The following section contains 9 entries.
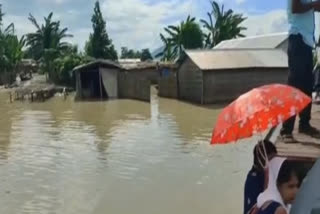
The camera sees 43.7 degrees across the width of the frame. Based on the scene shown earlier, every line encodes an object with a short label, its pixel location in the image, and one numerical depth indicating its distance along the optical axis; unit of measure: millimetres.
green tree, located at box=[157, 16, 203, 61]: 29858
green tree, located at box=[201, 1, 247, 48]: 29858
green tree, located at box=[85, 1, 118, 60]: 31585
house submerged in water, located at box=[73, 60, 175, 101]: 22122
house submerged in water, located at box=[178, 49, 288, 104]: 18126
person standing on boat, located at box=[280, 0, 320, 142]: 3349
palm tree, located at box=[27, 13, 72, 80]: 31180
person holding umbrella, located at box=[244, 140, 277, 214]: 2165
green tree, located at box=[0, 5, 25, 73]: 31989
